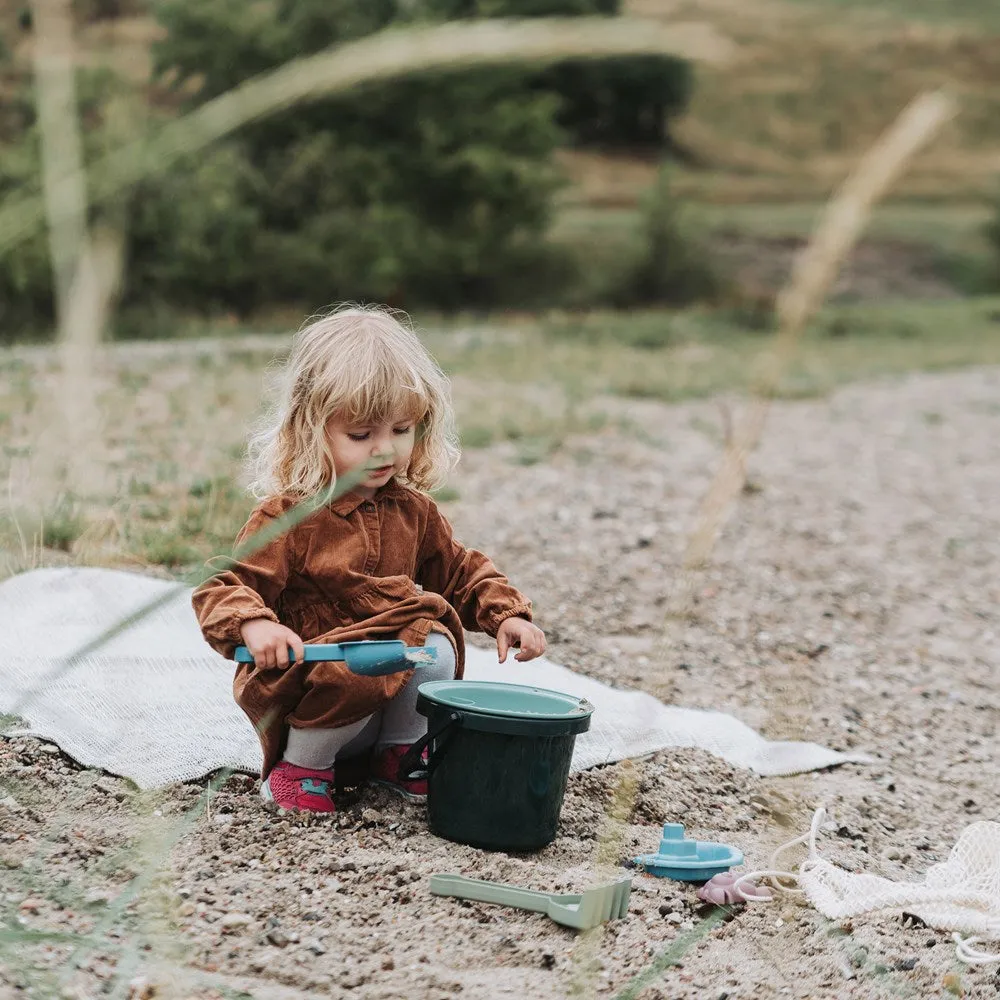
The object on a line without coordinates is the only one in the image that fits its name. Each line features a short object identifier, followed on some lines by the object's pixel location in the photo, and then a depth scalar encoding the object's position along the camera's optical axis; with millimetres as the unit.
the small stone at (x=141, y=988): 1659
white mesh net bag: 2191
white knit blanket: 2754
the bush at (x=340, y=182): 13930
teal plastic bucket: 2377
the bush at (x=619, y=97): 19516
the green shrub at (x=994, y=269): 21128
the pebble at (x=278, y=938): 1914
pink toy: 2268
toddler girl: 2463
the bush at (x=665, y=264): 17109
